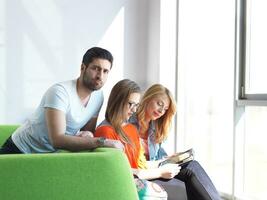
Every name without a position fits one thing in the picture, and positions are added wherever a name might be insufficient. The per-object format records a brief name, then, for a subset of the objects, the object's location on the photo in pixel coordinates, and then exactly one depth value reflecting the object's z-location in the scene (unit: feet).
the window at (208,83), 10.68
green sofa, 5.76
